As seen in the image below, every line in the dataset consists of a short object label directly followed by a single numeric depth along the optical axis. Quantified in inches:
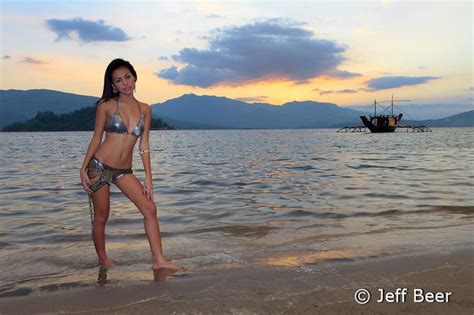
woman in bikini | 185.9
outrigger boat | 4800.7
